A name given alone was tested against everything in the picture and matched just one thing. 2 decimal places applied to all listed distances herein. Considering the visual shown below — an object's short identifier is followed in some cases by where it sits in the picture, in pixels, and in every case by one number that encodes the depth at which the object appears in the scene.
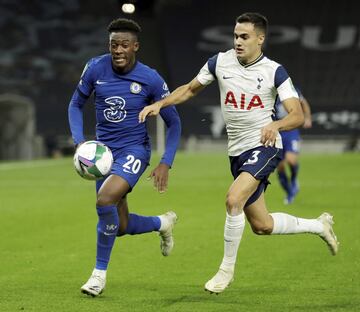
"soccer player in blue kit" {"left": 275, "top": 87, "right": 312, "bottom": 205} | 33.41
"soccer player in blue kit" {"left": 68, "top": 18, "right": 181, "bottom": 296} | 15.15
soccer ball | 14.93
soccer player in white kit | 14.28
